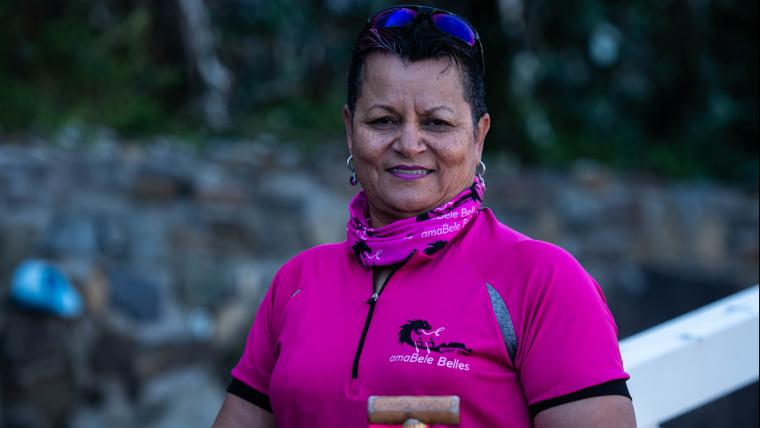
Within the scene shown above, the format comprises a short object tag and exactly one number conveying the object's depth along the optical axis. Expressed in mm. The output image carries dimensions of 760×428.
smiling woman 3365
